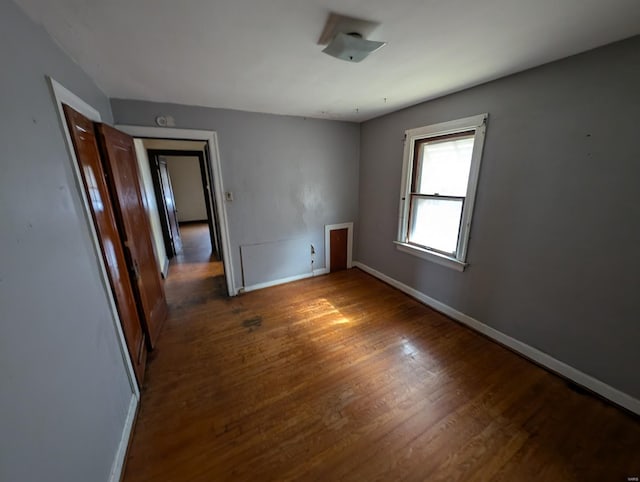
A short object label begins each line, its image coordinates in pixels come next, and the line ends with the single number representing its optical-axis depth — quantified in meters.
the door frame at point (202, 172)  4.57
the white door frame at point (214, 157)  2.45
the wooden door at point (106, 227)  1.42
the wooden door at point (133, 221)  1.82
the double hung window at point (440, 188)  2.29
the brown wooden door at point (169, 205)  4.81
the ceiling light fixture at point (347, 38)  1.24
